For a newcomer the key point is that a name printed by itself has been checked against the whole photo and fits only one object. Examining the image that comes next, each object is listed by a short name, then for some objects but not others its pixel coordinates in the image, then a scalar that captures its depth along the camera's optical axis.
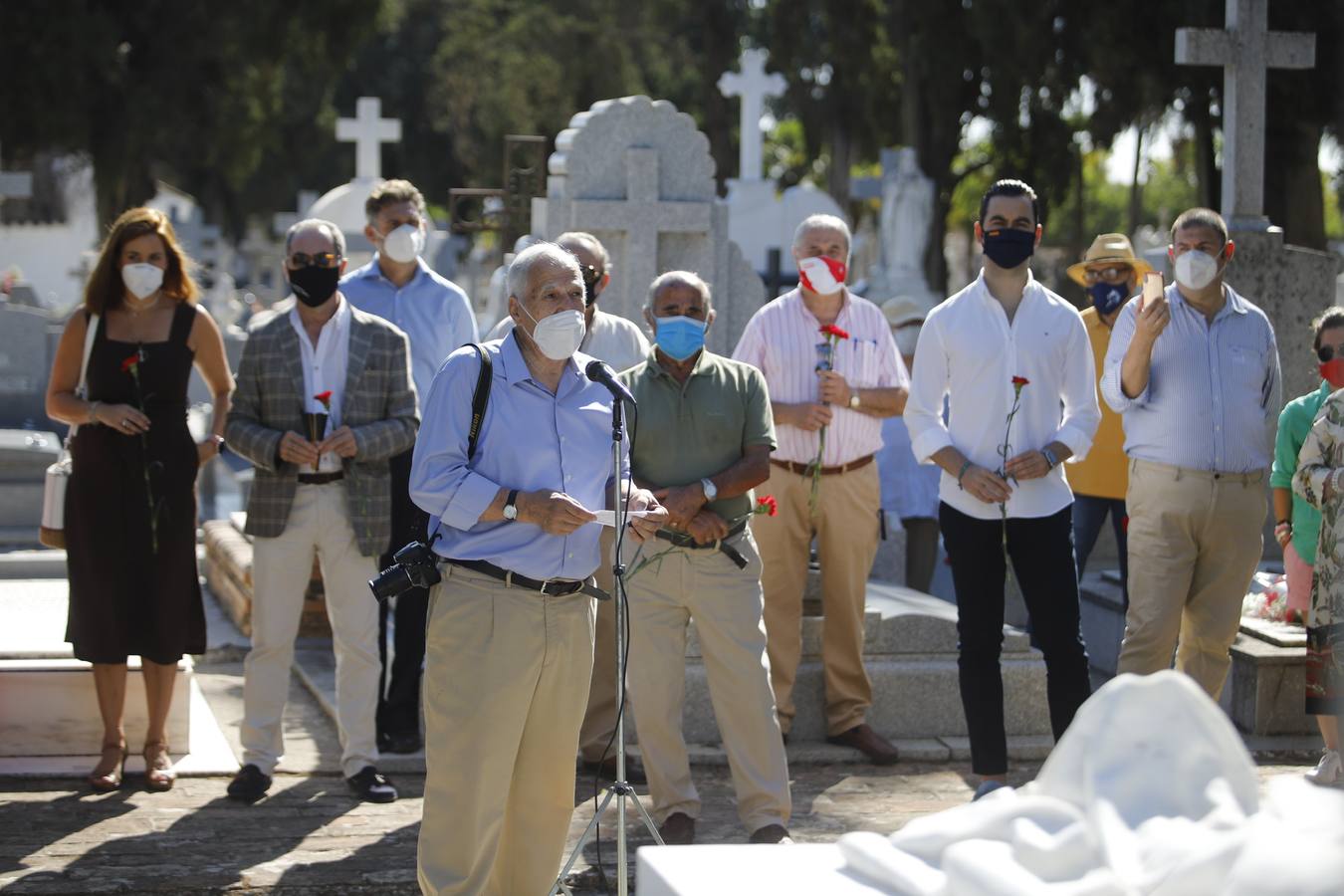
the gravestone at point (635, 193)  8.69
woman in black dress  6.50
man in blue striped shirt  6.33
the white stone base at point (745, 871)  3.45
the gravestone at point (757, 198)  19.09
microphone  4.78
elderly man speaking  4.71
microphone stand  4.64
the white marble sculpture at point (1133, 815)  3.01
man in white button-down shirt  6.12
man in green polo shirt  5.89
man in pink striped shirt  6.96
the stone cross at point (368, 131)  16.50
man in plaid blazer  6.43
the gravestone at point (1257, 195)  8.75
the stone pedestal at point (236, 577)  9.02
